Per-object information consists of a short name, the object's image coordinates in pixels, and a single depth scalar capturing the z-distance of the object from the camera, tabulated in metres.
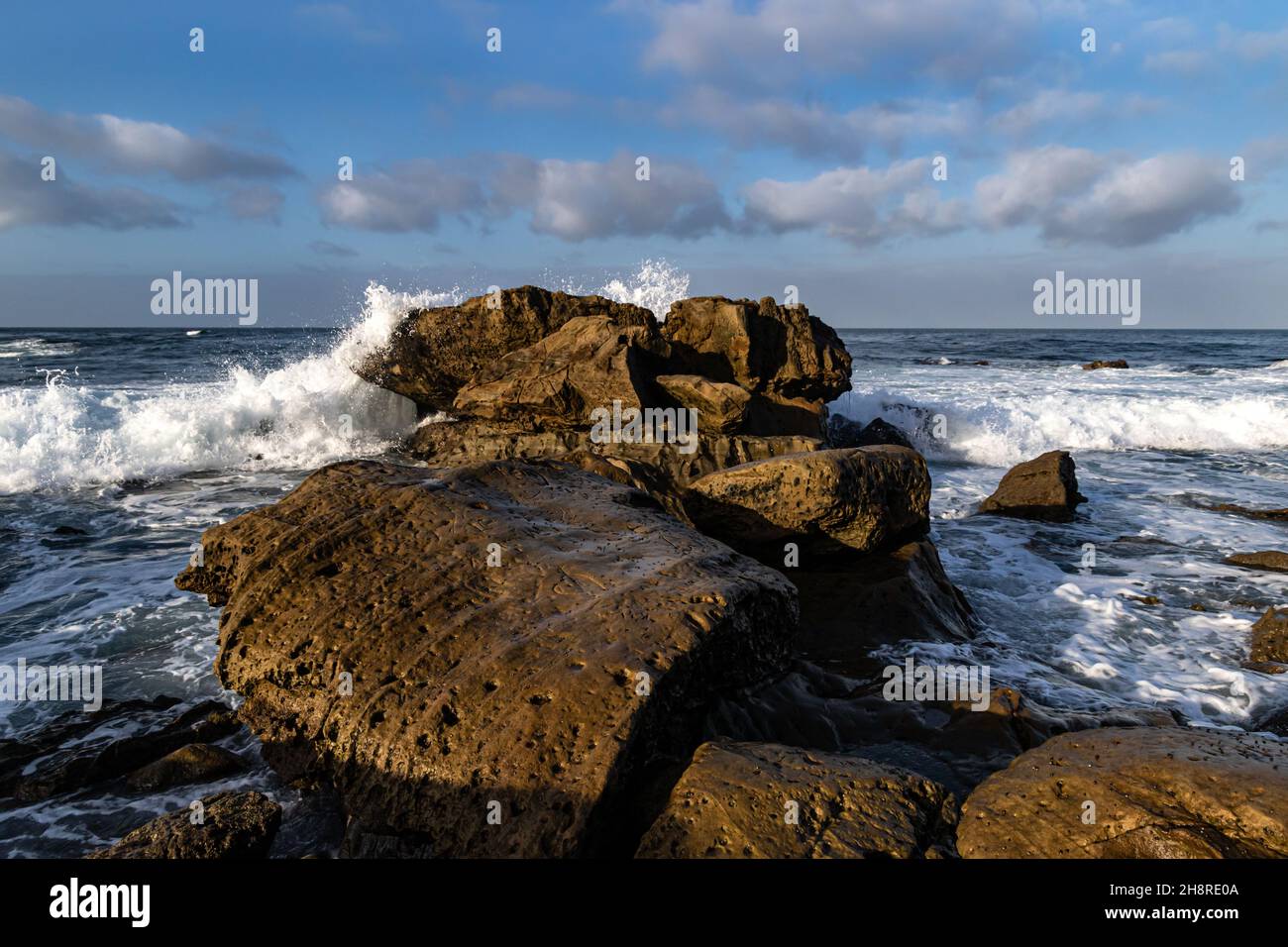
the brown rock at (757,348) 10.44
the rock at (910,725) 3.84
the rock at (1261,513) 9.93
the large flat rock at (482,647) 2.92
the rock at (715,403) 8.76
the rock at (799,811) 2.63
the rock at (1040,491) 9.83
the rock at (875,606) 5.41
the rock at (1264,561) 7.62
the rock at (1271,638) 5.61
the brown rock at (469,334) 11.12
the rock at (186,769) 3.93
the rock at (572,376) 9.04
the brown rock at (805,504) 6.03
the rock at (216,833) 2.92
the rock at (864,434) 13.83
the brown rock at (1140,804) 2.68
